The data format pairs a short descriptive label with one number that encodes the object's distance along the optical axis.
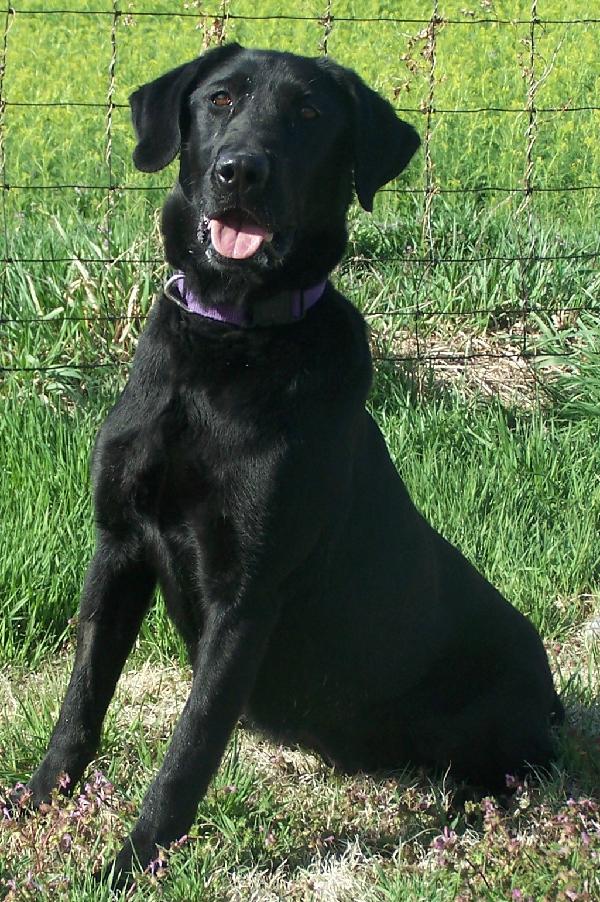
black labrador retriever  5.10
